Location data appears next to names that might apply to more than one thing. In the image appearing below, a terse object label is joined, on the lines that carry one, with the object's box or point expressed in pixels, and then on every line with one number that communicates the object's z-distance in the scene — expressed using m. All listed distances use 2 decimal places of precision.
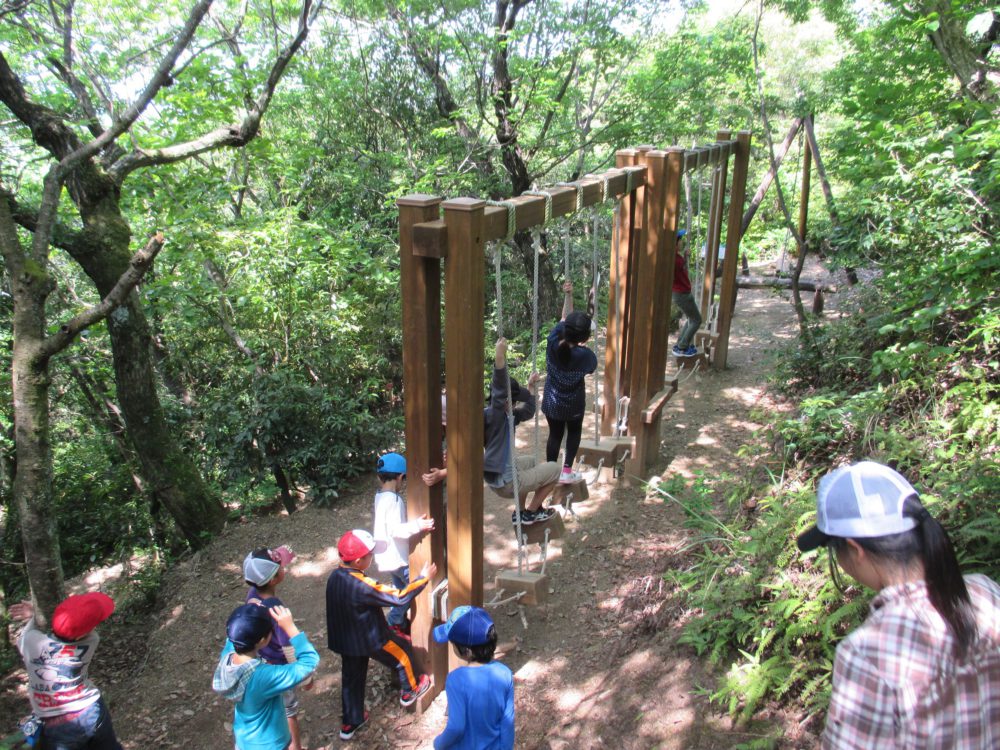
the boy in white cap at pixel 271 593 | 3.38
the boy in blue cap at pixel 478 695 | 2.72
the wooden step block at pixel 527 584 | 4.10
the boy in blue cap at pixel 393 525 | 4.12
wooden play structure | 3.37
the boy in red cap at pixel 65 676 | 3.12
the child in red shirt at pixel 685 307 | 7.82
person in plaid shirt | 1.62
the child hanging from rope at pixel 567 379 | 4.69
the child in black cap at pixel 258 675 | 3.08
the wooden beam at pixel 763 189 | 8.57
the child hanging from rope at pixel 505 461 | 3.99
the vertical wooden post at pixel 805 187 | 8.33
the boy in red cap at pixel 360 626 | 3.69
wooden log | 9.12
